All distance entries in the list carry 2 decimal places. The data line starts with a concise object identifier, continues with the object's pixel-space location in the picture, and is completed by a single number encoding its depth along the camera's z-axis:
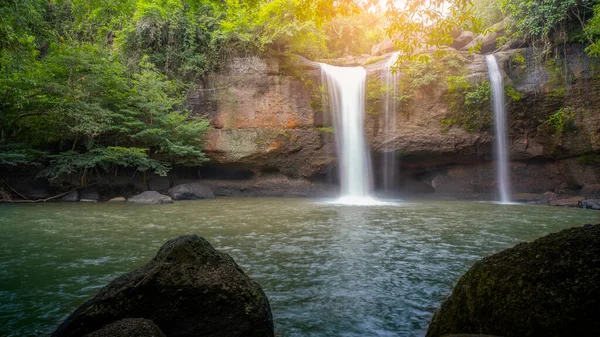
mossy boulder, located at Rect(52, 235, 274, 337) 2.71
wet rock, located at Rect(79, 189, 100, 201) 15.36
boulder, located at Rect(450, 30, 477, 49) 22.05
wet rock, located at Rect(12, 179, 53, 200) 15.30
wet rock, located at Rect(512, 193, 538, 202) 17.18
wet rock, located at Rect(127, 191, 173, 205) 14.16
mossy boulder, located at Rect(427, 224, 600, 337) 1.86
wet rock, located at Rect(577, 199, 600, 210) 13.19
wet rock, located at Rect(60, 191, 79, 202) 14.98
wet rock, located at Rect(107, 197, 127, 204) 14.52
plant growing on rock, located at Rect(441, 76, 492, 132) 17.05
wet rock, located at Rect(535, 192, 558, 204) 15.91
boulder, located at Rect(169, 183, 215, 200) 16.16
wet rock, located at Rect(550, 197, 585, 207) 14.30
